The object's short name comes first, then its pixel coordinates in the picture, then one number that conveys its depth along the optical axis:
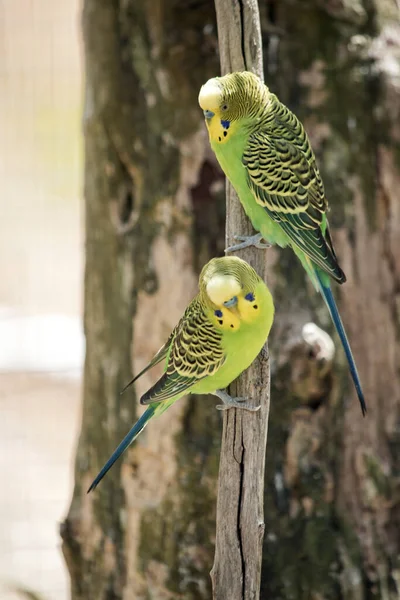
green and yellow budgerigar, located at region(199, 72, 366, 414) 4.36
